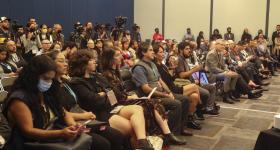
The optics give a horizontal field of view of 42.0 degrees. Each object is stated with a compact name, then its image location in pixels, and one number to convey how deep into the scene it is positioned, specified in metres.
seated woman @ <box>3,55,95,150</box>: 2.16
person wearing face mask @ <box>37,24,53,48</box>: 7.48
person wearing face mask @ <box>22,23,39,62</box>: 7.13
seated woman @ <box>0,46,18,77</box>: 4.86
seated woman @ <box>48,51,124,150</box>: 2.64
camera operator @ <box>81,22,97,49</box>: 9.16
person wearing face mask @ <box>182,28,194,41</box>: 13.83
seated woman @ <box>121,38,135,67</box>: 5.98
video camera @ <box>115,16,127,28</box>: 9.50
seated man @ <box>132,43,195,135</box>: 3.87
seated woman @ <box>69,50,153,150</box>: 3.04
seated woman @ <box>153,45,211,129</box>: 4.36
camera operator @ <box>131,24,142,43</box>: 12.64
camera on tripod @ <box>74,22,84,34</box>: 8.34
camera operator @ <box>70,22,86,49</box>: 7.84
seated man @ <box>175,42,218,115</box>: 4.66
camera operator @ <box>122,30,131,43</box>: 7.75
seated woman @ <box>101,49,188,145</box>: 3.44
